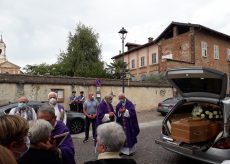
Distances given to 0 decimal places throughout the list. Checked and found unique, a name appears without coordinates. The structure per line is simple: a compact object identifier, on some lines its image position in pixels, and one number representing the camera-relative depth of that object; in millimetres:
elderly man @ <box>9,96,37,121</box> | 4214
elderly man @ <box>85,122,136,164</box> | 1583
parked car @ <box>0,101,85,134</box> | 6709
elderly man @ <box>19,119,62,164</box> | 1725
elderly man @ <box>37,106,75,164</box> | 2003
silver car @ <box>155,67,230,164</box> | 3360
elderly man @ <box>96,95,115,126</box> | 4886
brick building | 18106
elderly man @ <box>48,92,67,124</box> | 4241
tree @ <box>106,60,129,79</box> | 17750
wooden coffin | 3636
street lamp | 9968
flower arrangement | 3900
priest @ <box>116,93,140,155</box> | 4753
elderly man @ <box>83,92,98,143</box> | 5912
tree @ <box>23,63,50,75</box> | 32183
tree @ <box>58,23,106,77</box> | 20540
